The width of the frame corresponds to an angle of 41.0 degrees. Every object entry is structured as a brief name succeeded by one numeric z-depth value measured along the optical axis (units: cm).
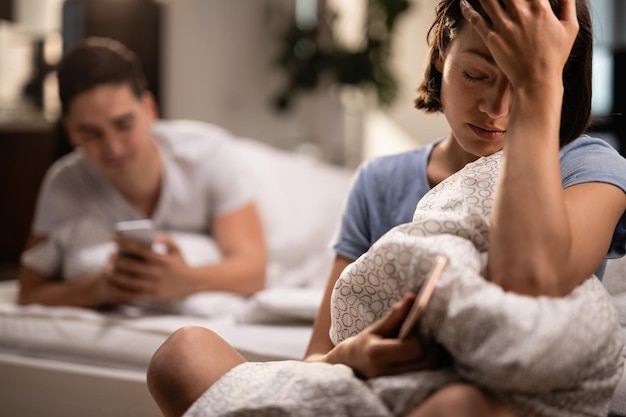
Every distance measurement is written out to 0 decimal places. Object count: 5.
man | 175
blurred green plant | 405
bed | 146
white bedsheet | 150
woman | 75
